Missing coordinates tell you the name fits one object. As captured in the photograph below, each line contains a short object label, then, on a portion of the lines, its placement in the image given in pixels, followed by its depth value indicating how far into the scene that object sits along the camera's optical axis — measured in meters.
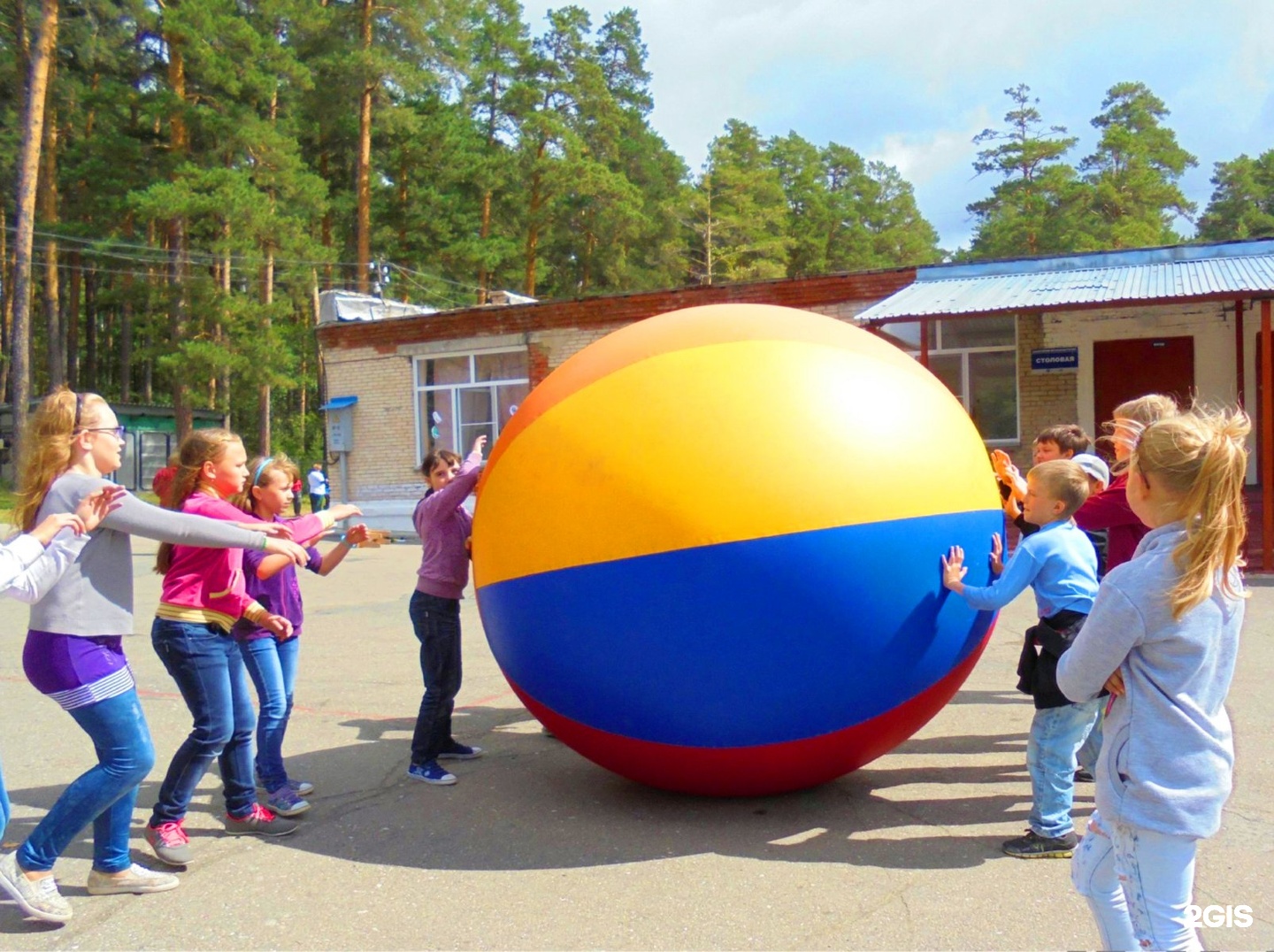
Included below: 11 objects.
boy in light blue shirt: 4.08
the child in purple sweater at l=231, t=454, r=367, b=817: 4.73
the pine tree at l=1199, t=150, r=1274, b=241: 53.66
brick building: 14.60
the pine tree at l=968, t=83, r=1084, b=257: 46.62
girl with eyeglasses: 3.69
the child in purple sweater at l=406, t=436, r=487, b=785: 5.25
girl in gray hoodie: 2.58
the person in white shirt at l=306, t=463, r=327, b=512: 20.32
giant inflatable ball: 3.93
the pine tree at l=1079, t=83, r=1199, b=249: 45.12
